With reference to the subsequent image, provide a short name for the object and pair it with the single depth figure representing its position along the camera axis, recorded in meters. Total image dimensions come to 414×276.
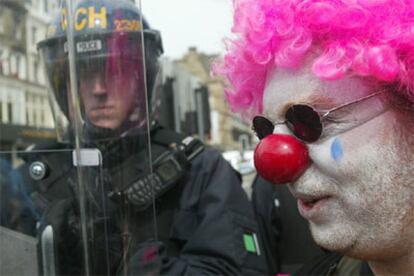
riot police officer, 1.45
